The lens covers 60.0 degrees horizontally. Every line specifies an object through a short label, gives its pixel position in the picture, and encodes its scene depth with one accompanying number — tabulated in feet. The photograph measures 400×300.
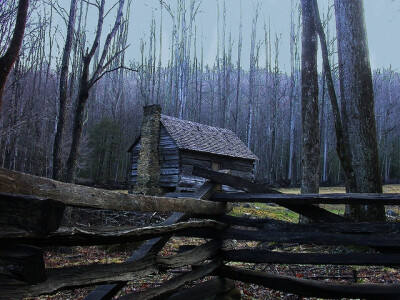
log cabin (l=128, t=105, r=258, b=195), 66.08
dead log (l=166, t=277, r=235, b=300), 11.21
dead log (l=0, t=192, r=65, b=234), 5.52
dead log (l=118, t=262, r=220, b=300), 9.40
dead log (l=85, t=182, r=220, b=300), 8.82
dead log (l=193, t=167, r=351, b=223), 12.75
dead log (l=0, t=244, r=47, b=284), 5.77
